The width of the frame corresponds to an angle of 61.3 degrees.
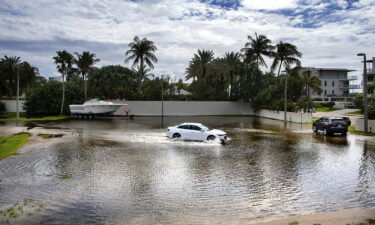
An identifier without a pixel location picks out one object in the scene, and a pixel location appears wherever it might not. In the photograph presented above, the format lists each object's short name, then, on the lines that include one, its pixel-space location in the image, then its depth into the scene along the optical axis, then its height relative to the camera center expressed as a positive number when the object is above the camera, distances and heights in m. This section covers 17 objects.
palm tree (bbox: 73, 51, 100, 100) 62.34 +8.22
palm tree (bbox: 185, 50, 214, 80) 64.69 +8.20
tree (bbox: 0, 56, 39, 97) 71.50 +6.58
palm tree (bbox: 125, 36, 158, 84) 65.62 +10.93
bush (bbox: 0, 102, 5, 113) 66.12 -0.86
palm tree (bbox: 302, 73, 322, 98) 58.69 +4.23
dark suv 27.70 -1.86
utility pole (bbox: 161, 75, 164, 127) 60.06 +0.35
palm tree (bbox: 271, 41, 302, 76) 61.41 +9.87
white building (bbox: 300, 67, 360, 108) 95.12 +6.05
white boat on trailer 53.75 -0.82
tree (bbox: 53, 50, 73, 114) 56.19 +7.71
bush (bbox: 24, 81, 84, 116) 59.50 +0.97
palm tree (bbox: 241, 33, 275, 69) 62.91 +10.96
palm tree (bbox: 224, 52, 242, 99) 62.94 +8.21
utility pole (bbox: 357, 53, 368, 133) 28.17 +1.15
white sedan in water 23.20 -2.17
